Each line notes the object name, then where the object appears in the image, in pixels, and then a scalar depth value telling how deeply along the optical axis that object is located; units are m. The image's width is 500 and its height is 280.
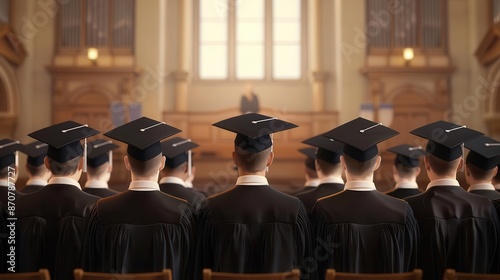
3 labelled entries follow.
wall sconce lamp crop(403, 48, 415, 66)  14.30
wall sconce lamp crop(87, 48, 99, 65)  14.27
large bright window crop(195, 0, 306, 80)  15.76
